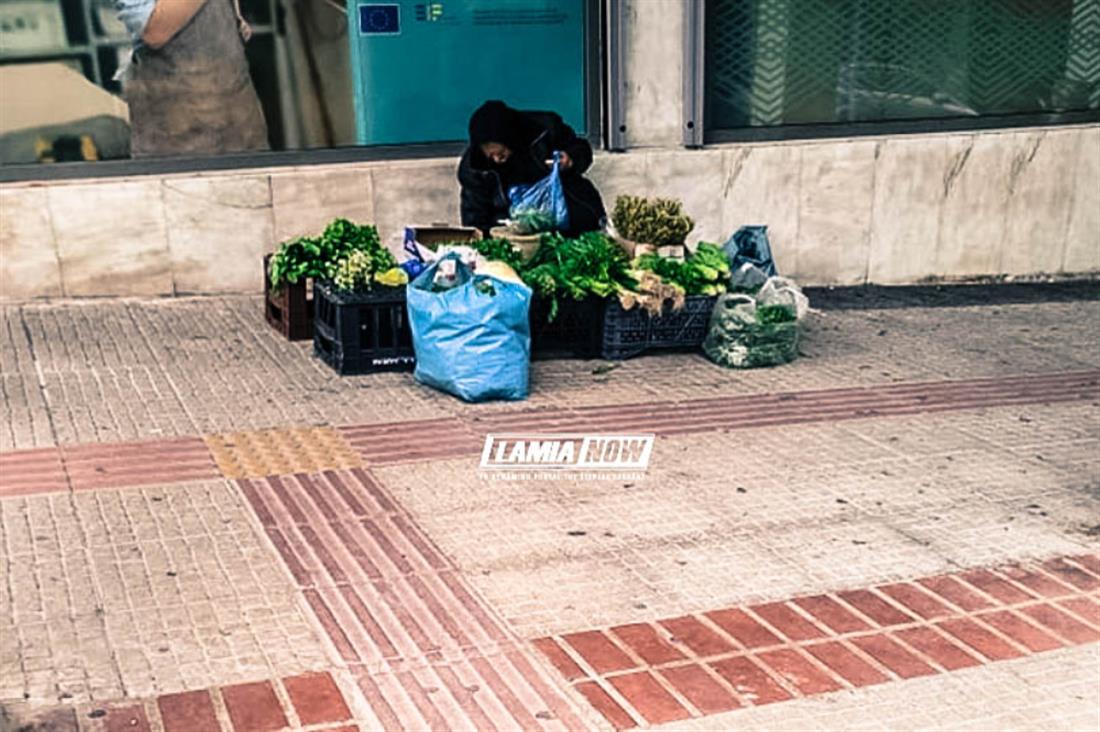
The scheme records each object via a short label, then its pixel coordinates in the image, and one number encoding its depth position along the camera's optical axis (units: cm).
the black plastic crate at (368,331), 768
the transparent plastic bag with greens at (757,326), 812
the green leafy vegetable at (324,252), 815
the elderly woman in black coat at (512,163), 884
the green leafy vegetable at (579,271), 789
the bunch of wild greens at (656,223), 830
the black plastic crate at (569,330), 812
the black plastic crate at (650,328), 816
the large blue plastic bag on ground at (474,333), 716
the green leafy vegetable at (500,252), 797
